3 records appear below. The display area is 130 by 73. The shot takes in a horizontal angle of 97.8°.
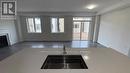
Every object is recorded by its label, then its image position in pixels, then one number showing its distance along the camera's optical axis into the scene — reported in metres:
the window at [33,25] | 5.17
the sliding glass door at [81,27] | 5.27
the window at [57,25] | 5.22
